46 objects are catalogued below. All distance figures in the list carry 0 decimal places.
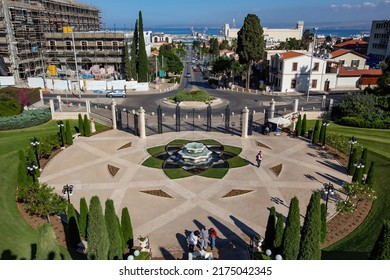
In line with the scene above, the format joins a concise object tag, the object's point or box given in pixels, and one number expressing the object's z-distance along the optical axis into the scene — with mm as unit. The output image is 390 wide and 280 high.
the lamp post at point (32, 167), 22777
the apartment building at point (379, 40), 90625
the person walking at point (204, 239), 16891
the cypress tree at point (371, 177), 23027
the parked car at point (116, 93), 59312
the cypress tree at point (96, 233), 12992
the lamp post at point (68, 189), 20047
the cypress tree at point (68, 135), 32531
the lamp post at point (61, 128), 31859
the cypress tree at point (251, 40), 60438
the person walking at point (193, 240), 16780
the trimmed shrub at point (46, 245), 10773
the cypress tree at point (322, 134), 32438
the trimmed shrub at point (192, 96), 53688
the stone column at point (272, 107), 39612
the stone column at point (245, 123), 34750
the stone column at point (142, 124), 34312
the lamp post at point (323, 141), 32625
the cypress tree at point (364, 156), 24953
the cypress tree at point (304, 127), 35719
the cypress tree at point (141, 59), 69250
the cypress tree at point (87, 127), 35600
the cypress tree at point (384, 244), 10984
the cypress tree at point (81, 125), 35178
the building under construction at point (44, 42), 67188
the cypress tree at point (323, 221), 17234
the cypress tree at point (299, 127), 35844
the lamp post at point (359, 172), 22906
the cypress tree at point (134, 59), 71125
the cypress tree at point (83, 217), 17531
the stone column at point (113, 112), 37719
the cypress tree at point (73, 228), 17156
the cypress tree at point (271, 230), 16250
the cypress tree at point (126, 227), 16984
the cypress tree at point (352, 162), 25609
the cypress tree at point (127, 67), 69938
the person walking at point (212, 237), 17266
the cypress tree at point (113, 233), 14305
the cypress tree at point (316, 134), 32906
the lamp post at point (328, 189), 19906
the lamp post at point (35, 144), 26234
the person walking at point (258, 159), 27641
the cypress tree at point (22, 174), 22406
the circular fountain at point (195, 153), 29208
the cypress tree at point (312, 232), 13023
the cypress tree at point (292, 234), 13820
